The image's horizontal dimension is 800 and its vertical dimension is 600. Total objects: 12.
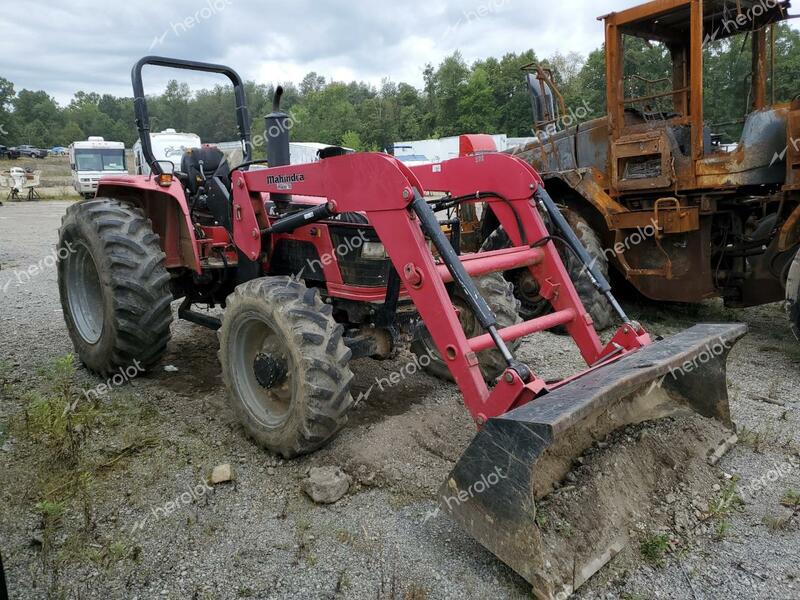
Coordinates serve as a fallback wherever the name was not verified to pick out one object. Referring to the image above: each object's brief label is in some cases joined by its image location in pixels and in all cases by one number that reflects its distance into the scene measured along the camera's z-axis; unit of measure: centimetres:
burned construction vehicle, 516
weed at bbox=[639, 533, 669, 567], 252
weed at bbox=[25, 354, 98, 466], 346
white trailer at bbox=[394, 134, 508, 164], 2886
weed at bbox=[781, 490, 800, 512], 291
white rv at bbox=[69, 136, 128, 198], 2336
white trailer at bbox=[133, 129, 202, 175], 1828
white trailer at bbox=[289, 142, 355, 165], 2475
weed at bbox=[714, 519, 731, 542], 267
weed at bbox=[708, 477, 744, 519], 282
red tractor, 243
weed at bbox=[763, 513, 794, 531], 273
